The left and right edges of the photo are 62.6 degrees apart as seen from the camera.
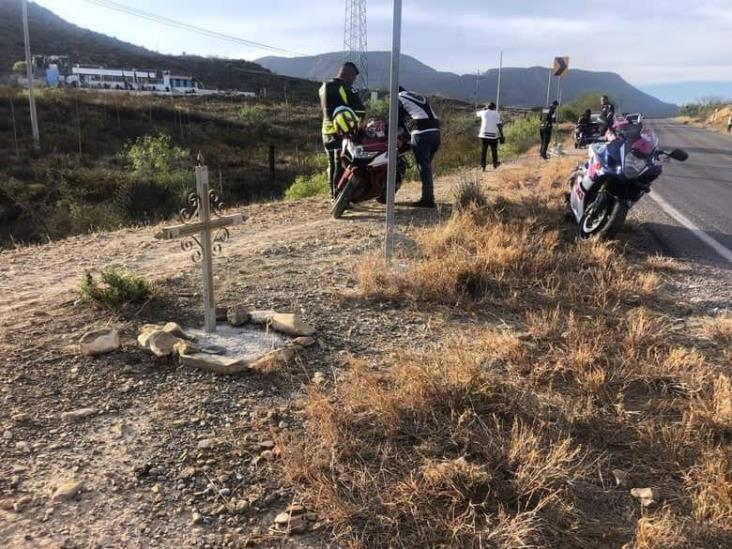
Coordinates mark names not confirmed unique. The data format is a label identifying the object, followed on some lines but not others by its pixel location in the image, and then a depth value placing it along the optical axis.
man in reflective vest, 7.50
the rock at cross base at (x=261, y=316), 3.80
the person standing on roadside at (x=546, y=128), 17.06
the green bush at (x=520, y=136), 22.26
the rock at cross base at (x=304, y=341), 3.55
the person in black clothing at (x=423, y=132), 7.59
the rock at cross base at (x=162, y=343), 3.35
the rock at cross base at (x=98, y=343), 3.38
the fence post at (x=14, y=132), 31.50
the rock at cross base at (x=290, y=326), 3.64
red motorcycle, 7.35
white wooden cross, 3.49
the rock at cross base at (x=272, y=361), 3.25
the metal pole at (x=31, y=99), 32.66
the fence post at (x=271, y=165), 28.64
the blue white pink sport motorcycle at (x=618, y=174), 6.12
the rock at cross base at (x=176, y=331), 3.52
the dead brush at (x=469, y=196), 6.96
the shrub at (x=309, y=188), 12.45
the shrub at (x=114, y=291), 4.02
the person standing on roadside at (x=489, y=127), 14.11
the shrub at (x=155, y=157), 24.47
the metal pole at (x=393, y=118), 4.45
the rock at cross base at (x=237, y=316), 3.80
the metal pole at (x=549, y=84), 19.22
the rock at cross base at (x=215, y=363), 3.23
